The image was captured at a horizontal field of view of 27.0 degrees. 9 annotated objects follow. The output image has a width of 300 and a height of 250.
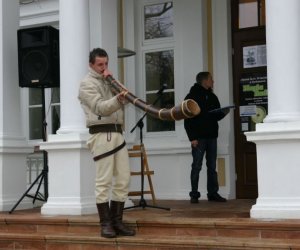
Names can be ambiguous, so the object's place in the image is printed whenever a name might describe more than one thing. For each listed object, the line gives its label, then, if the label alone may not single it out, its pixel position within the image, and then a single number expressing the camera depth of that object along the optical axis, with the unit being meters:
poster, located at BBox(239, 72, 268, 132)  8.70
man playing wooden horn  5.94
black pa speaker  7.94
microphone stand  7.48
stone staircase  5.62
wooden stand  7.72
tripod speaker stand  7.76
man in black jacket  8.36
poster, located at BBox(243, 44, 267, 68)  8.81
